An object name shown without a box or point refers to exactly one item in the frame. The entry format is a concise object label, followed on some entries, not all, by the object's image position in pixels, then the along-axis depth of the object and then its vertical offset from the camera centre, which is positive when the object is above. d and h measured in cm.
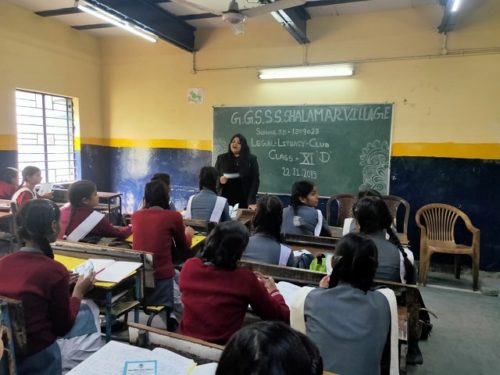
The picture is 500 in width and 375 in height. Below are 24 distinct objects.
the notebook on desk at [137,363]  110 -64
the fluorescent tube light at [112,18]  363 +141
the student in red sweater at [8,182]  425 -38
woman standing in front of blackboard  432 -22
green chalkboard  462 +16
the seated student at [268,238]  212 -49
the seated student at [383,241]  196 -45
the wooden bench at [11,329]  137 -68
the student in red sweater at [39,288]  148 -55
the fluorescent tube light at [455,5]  340 +141
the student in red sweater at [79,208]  249 -40
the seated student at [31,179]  424 -34
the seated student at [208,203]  313 -42
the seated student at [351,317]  130 -58
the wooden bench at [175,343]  118 -63
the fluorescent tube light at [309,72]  463 +106
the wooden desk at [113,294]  202 -83
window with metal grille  500 +23
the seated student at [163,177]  331 -22
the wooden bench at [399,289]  150 -65
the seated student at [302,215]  288 -47
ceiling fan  246 +96
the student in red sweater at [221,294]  149 -57
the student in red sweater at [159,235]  247 -56
